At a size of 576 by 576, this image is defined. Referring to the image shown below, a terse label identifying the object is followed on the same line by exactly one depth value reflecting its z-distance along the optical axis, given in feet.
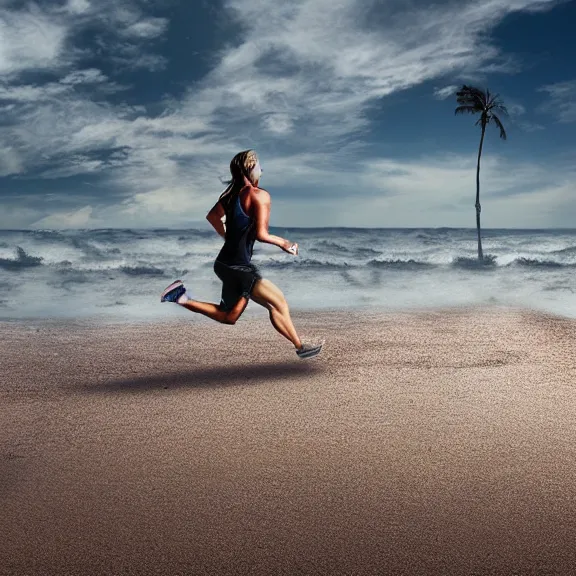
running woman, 19.62
